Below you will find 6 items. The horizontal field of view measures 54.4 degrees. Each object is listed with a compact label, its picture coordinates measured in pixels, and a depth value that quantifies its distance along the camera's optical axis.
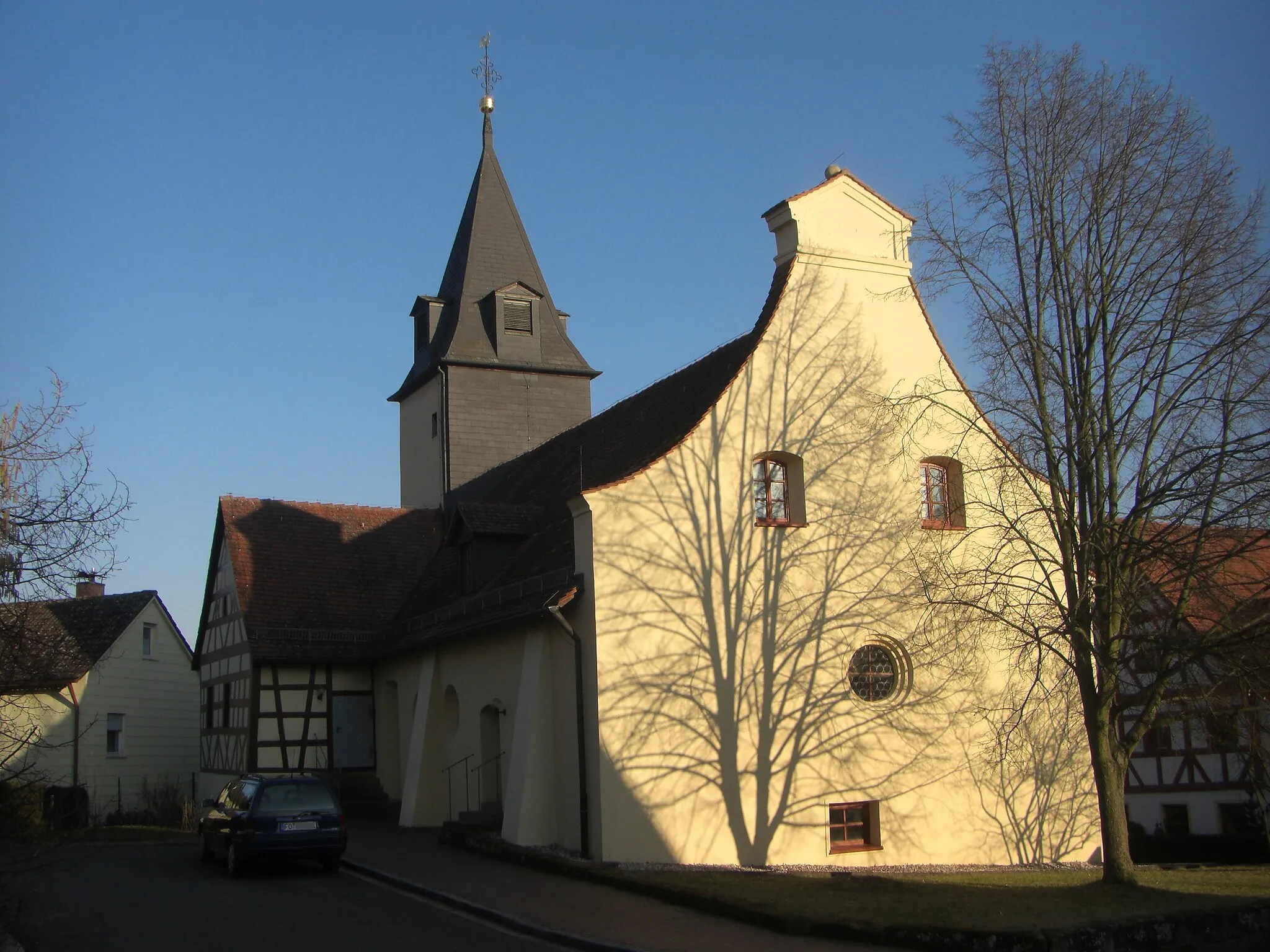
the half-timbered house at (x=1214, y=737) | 13.66
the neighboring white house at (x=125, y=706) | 30.77
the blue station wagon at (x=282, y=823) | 16.64
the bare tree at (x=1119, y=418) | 13.70
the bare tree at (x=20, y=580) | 9.77
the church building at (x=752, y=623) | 17.03
